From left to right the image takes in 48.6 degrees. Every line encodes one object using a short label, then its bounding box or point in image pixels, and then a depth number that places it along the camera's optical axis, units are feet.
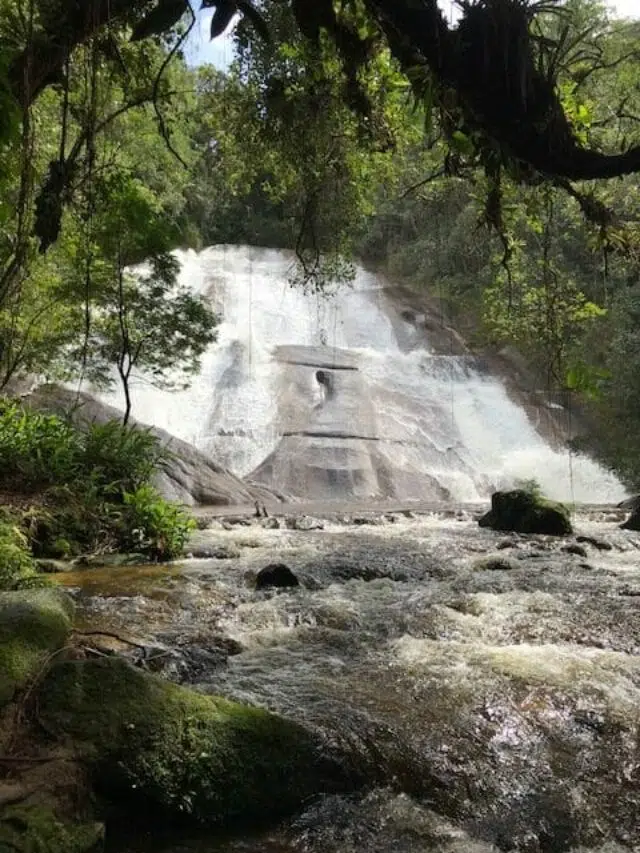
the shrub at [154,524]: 29.58
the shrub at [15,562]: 20.98
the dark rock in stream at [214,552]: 30.25
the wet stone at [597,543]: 33.24
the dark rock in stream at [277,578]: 23.48
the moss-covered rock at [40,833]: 7.72
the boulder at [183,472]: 52.98
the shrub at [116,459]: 33.96
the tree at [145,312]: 43.98
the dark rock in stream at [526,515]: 38.32
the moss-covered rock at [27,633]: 11.11
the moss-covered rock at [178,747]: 9.68
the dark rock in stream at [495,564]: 27.40
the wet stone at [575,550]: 31.22
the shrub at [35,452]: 31.24
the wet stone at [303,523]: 40.27
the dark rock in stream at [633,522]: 40.37
